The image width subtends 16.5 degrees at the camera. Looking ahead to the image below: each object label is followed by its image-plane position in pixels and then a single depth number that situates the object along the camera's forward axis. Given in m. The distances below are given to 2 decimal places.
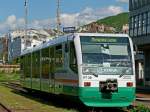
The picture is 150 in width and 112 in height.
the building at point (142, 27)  60.75
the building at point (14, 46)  166.75
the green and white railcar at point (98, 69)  19.20
